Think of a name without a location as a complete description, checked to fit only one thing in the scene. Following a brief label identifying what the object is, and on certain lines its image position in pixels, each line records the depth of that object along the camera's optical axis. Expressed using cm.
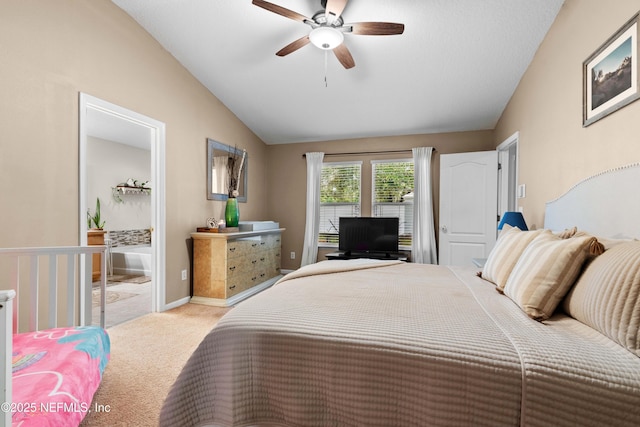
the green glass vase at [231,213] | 394
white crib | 182
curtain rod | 473
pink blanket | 114
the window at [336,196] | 503
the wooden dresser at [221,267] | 359
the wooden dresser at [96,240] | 445
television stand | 439
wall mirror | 399
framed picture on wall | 159
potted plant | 504
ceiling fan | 215
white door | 400
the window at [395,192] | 477
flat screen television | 452
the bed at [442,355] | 83
